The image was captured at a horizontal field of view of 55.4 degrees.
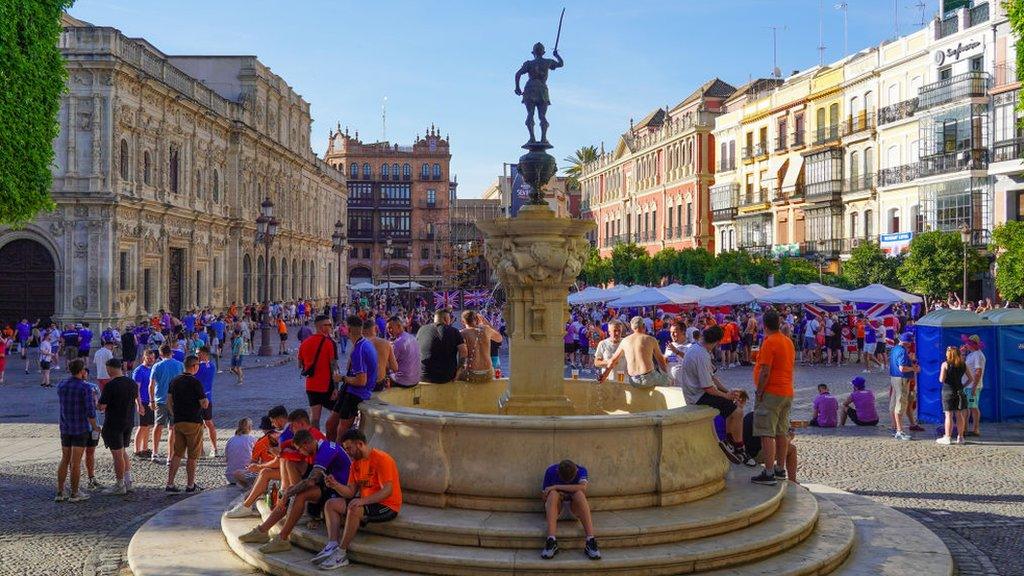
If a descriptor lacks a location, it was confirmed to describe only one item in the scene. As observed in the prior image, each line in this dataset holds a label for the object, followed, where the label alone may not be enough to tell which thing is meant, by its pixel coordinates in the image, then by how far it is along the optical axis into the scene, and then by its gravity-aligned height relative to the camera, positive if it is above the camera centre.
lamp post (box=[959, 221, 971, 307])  31.16 +2.13
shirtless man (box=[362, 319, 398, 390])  10.46 -0.65
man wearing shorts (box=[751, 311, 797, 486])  9.41 -0.85
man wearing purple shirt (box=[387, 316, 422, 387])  10.96 -0.70
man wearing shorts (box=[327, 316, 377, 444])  9.63 -0.89
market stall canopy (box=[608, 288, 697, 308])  29.70 -0.06
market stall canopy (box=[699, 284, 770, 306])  29.19 +0.07
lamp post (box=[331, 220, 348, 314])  42.12 +2.58
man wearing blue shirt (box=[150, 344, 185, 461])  12.27 -1.00
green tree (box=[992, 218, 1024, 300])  29.05 +1.15
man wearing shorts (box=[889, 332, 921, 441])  14.43 -1.22
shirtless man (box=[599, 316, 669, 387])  11.91 -0.73
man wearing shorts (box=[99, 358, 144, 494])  10.68 -1.34
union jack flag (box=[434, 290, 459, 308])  45.97 -0.11
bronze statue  10.54 +2.33
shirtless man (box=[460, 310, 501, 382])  12.11 -0.71
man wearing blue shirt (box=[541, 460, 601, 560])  7.21 -1.52
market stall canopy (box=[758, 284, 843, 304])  28.34 +0.04
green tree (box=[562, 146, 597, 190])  102.81 +14.52
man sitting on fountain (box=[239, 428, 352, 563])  7.71 -1.47
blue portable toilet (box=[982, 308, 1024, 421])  16.06 -1.09
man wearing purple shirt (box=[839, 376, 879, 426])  15.62 -1.76
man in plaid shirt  10.34 -1.35
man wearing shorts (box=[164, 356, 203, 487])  10.70 -1.35
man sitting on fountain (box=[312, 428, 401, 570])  7.41 -1.53
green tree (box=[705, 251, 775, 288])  42.22 +1.25
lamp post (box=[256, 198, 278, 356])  30.61 +2.12
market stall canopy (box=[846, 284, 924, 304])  28.16 +0.07
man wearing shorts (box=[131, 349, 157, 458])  12.84 -1.44
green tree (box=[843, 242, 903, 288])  38.84 +1.23
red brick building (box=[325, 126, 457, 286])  99.62 +9.41
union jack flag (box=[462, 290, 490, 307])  55.03 -0.13
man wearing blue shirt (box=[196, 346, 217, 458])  12.70 -1.00
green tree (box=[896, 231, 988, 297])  35.50 +1.28
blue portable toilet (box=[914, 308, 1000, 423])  15.83 -0.86
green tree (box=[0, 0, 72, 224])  21.14 +4.45
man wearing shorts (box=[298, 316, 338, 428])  10.29 -0.75
